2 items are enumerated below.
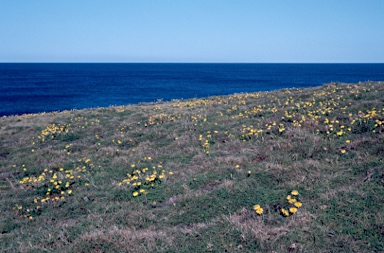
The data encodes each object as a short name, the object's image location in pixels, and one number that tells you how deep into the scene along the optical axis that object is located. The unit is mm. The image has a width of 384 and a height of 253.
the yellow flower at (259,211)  5510
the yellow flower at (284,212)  5391
